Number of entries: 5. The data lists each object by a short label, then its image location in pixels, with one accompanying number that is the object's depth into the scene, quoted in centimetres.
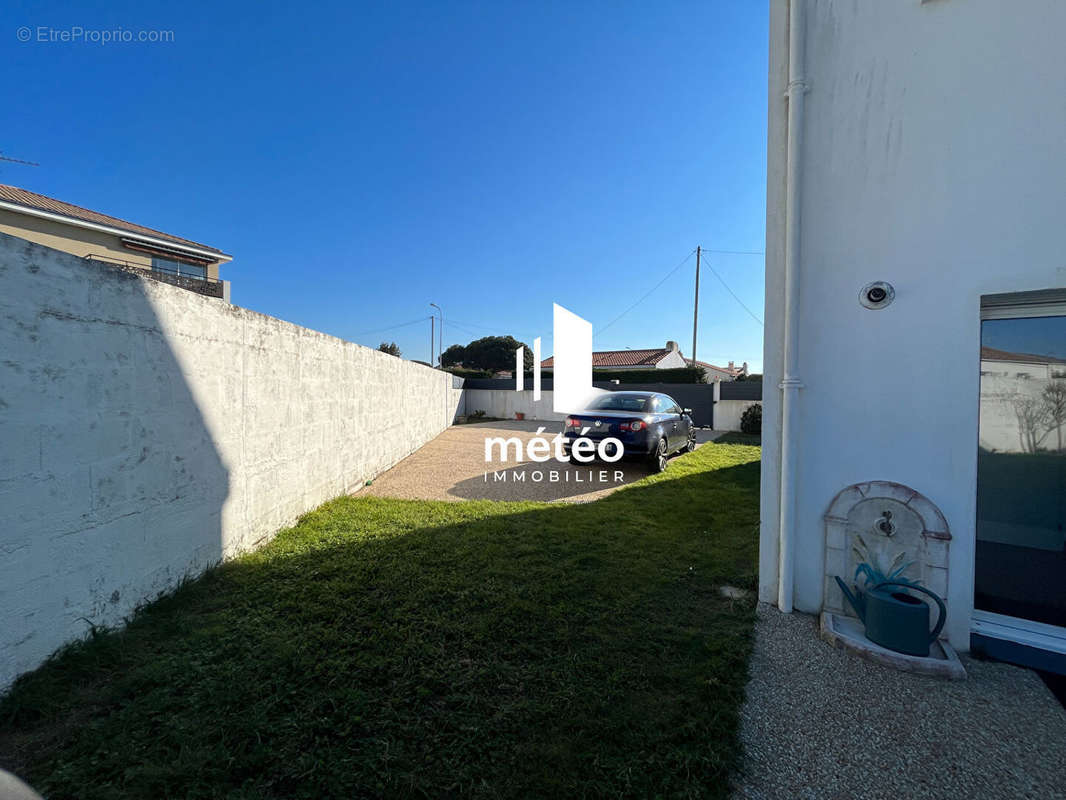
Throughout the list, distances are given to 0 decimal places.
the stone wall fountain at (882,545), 229
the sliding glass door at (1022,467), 257
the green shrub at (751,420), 1293
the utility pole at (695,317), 2316
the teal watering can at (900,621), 217
